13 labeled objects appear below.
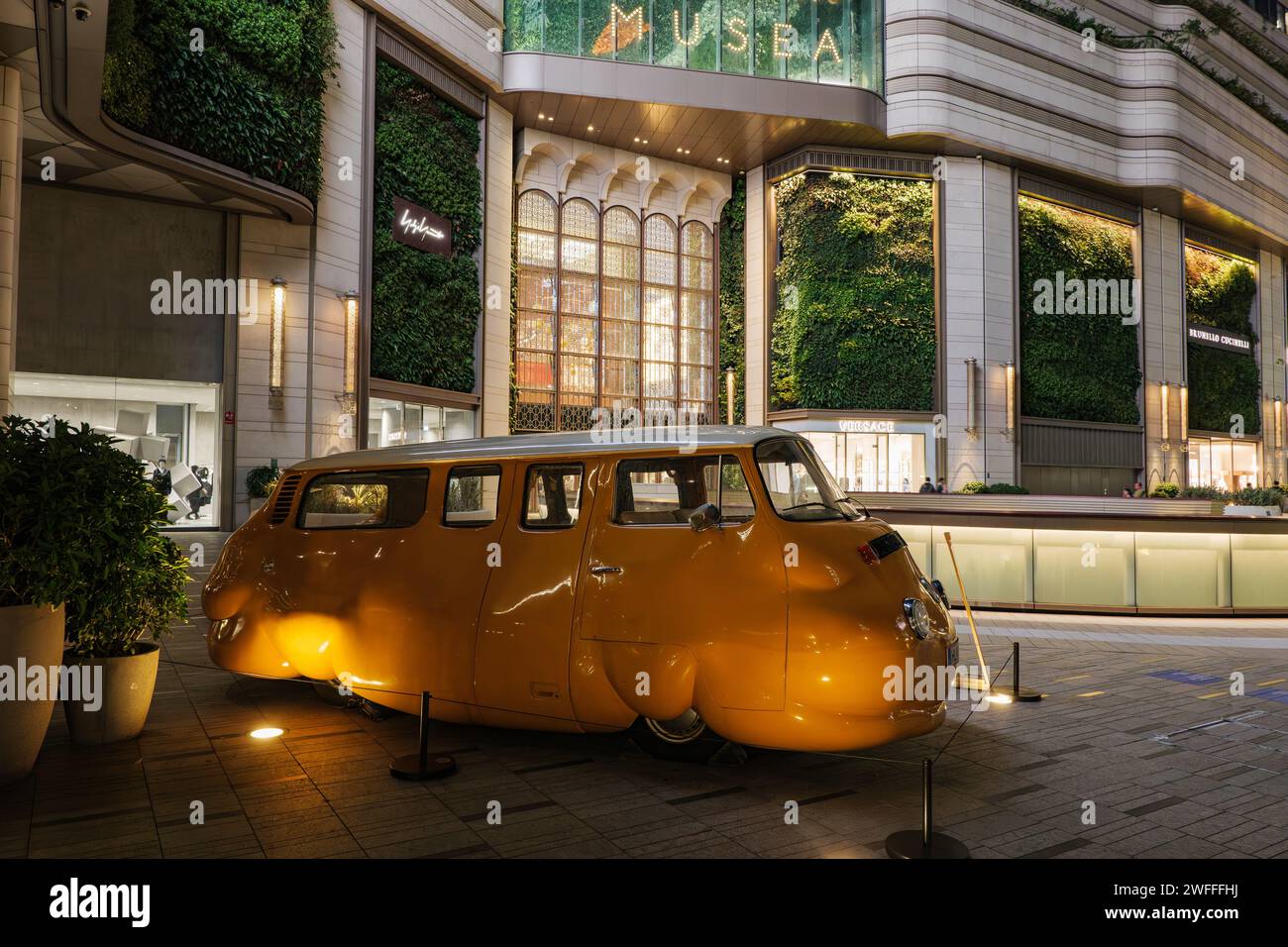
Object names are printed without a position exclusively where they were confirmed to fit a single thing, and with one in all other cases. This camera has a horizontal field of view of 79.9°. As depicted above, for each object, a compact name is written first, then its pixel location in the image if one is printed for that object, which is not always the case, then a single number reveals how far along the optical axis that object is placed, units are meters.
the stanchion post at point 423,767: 4.60
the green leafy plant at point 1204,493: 15.27
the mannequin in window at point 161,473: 14.86
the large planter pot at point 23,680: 4.35
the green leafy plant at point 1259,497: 13.54
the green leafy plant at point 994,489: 19.47
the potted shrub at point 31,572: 4.38
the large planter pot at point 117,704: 5.11
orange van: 4.36
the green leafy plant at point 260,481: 15.31
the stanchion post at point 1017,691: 6.59
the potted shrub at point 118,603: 5.00
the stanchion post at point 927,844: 3.56
